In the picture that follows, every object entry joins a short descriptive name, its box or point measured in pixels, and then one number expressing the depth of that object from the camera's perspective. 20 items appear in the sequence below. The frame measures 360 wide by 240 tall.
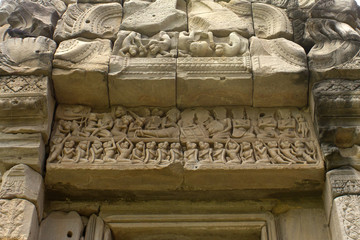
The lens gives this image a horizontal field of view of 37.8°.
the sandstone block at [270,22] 5.44
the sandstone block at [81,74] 4.88
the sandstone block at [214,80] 4.92
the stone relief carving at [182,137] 4.60
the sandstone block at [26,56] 4.86
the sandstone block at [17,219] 4.02
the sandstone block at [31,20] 5.39
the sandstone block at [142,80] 4.91
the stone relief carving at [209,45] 5.15
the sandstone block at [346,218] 4.02
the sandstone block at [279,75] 4.88
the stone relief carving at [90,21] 5.44
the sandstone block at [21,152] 4.44
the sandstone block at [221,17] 5.48
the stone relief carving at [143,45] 5.15
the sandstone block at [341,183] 4.27
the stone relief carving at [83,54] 4.93
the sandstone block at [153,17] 5.51
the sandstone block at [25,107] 4.62
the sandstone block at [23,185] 4.25
